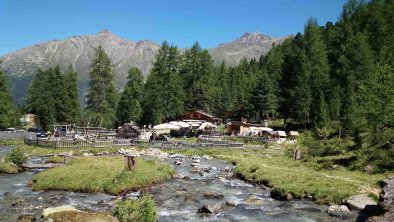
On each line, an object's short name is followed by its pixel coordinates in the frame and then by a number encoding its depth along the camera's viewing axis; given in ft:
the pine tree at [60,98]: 294.87
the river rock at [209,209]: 77.20
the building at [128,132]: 226.38
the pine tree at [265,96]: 298.15
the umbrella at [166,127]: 231.71
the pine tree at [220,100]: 366.43
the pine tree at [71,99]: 296.51
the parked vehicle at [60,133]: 225.76
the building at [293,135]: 232.73
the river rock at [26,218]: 64.15
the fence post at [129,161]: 102.58
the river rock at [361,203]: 75.12
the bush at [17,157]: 122.83
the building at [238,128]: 262.22
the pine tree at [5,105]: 246.68
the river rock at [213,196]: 92.02
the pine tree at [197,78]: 364.58
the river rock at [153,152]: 173.98
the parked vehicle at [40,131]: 251.25
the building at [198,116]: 323.78
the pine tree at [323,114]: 197.98
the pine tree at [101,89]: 269.23
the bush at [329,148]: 156.46
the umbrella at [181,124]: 249.96
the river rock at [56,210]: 61.42
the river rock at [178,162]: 147.33
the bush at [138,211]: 55.06
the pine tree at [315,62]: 248.63
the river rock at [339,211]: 74.23
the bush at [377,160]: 114.73
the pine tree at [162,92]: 305.94
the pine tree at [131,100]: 327.00
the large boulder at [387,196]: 61.44
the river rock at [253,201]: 85.99
